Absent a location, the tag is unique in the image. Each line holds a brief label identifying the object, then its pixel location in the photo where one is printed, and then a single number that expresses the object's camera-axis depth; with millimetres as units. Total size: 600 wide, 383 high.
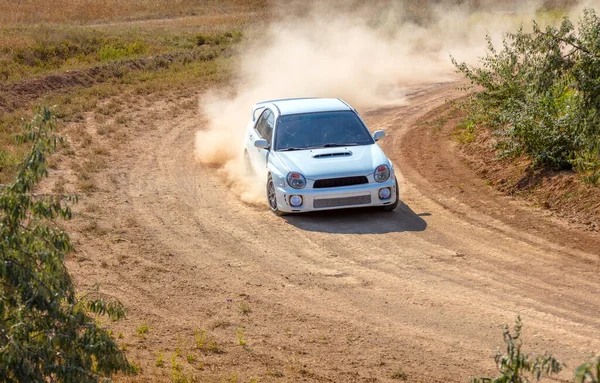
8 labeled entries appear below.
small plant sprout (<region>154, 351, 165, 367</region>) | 16328
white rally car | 25453
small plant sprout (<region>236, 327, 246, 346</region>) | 17219
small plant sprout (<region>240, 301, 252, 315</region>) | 18866
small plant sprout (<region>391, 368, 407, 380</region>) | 15484
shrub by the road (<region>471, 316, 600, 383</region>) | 8578
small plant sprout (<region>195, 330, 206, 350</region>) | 17089
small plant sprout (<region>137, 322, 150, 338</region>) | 17797
